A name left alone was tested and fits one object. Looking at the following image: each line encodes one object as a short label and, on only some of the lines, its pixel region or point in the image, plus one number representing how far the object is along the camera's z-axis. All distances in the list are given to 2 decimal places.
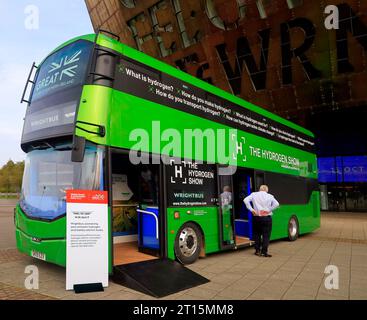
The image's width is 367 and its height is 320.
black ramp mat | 5.27
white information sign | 5.16
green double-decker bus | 5.69
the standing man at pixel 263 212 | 8.51
